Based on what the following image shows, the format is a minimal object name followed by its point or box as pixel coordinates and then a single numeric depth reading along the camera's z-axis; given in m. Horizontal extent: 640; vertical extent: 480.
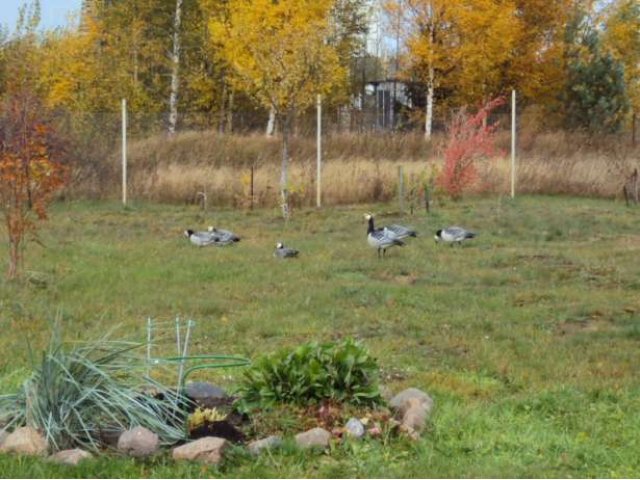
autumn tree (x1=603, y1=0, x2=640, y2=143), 37.69
